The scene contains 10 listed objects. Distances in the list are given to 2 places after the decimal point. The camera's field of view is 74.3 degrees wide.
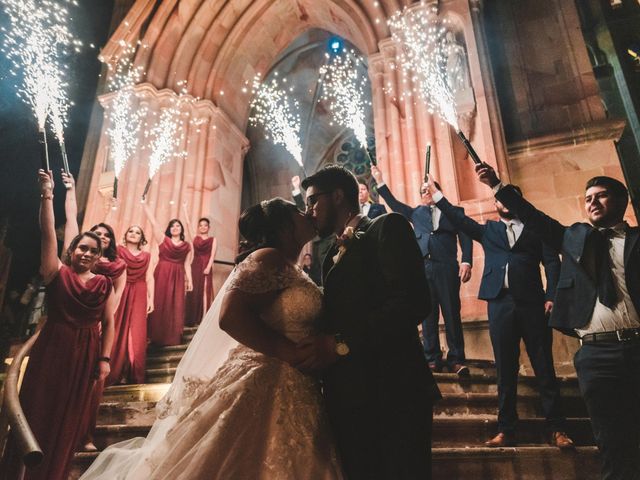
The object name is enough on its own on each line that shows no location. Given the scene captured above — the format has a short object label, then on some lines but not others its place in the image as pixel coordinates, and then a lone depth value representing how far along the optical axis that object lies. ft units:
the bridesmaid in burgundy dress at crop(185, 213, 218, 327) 21.42
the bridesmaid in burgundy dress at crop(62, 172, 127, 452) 11.87
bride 4.55
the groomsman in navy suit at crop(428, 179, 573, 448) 8.57
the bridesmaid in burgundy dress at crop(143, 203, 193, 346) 18.34
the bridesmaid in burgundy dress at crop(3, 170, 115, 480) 8.63
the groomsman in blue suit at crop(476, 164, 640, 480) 6.11
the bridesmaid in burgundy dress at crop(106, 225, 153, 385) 15.17
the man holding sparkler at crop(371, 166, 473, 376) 12.07
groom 4.65
